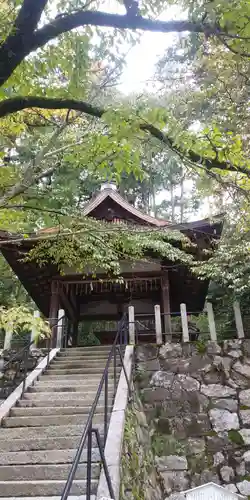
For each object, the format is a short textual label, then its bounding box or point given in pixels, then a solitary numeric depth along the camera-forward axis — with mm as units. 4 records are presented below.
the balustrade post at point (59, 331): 8808
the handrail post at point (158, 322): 8180
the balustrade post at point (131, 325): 8180
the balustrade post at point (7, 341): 8680
